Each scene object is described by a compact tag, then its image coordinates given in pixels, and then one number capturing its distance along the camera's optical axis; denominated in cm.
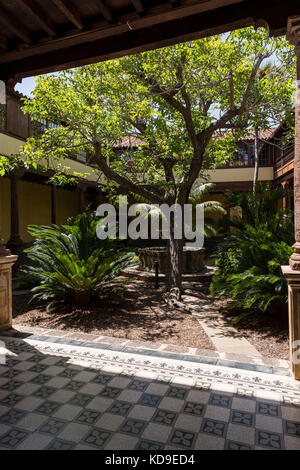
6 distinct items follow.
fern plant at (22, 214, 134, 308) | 525
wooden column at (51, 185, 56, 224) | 1236
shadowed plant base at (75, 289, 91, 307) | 559
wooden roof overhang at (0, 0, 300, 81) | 293
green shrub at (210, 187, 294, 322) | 448
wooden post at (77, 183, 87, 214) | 1352
